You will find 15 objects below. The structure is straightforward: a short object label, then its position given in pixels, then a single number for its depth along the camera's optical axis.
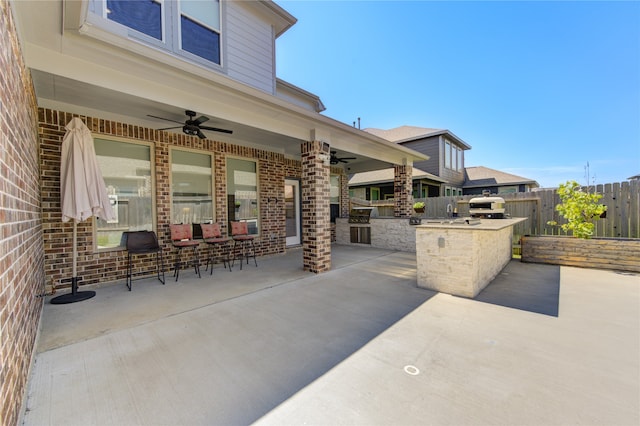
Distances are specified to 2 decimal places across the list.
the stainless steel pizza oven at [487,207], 6.08
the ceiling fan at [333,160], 7.17
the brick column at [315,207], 5.31
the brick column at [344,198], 10.07
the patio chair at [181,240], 4.95
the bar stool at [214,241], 5.47
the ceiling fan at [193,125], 4.15
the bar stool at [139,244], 4.45
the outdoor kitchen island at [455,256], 3.87
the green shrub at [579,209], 5.67
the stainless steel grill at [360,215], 8.77
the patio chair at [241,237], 5.90
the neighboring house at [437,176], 14.27
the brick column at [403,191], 8.77
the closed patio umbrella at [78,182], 3.69
